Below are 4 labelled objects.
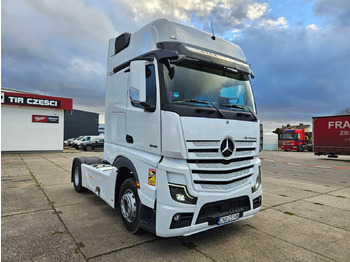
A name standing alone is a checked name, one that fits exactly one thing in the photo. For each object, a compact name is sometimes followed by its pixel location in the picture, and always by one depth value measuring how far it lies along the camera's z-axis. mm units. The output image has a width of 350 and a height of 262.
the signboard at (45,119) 19234
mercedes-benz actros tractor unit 2854
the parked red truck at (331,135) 17219
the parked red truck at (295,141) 30719
